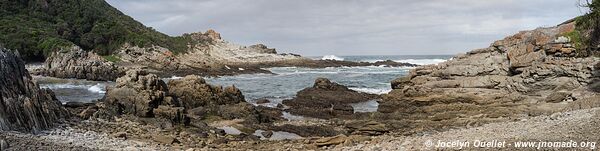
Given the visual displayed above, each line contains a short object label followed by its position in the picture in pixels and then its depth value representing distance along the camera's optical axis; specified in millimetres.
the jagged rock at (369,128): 16650
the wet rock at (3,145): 10555
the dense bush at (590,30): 22406
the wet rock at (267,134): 18638
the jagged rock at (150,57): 65125
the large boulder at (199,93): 24625
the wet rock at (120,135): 14645
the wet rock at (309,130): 18591
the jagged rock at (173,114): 18922
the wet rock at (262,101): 29469
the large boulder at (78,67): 48156
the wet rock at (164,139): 14589
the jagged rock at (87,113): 17469
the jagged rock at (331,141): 14036
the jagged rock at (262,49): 102625
